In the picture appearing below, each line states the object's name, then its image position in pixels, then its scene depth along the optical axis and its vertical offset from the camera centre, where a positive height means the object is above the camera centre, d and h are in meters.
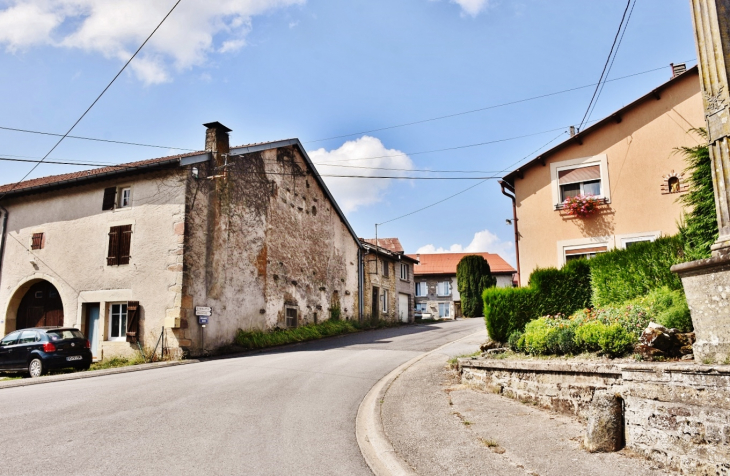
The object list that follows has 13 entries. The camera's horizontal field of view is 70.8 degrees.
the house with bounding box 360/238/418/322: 30.66 +1.58
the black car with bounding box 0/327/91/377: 14.54 -1.06
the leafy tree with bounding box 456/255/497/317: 37.25 +1.88
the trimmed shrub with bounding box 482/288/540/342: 10.70 -0.08
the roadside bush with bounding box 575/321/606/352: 7.34 -0.42
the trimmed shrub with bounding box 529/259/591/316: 10.72 +0.34
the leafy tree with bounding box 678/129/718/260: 7.25 +1.41
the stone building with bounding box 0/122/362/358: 16.61 +2.18
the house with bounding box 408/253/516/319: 50.69 +2.23
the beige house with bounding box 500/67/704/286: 13.16 +3.44
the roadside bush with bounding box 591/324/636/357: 6.96 -0.47
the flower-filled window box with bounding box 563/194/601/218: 13.79 +2.71
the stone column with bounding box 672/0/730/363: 5.62 +1.33
